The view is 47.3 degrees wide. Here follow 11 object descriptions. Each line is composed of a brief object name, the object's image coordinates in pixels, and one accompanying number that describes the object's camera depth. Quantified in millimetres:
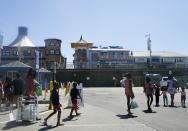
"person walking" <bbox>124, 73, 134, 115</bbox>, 9438
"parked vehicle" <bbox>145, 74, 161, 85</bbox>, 38219
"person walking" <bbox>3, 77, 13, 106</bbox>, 12320
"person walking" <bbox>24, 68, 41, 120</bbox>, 8622
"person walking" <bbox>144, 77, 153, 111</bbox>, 10836
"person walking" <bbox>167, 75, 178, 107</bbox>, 12883
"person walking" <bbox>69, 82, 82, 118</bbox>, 9125
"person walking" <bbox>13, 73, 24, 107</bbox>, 10547
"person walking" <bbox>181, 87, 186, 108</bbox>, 12727
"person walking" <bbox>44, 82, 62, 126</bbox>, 7414
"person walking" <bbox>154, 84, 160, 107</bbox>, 13211
